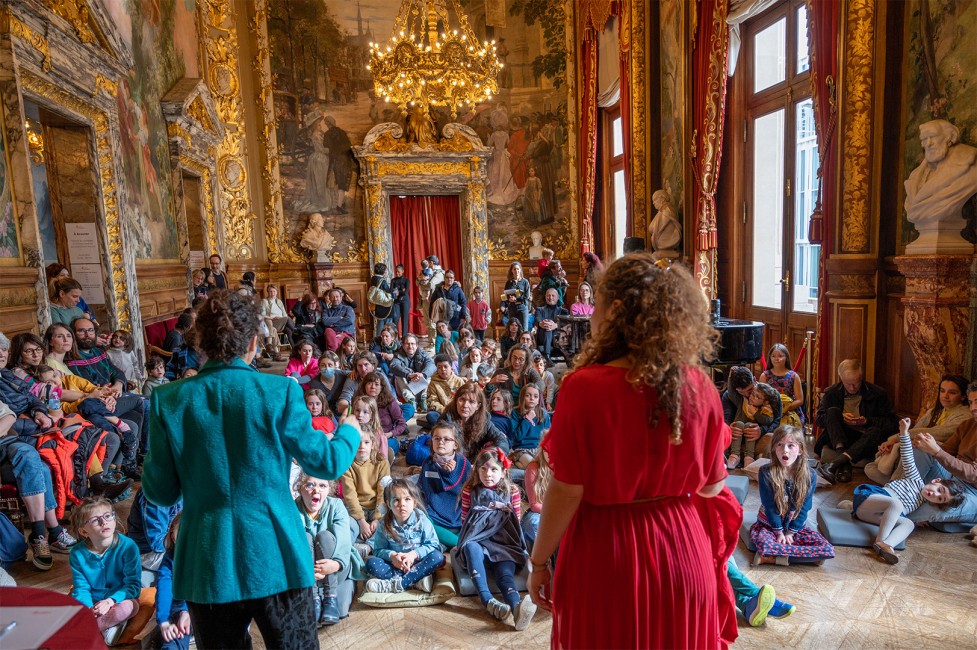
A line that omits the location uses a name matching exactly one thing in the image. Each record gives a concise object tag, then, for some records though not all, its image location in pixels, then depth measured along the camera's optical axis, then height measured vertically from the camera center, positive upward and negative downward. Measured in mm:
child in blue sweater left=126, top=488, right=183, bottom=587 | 3355 -1458
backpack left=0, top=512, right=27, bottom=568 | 3660 -1658
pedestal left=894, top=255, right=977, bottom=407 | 4355 -620
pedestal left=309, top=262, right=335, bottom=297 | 12445 -293
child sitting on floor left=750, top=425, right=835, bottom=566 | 3389 -1569
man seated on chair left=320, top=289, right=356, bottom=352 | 8375 -843
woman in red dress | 1401 -557
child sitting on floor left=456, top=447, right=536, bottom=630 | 3150 -1588
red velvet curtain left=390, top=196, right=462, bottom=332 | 13461 +590
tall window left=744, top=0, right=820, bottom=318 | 6680 +912
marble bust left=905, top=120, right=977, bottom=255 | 4297 +310
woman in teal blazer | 1683 -600
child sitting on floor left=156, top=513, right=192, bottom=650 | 2707 -1600
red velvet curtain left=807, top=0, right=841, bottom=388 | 5441 +951
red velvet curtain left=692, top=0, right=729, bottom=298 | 7281 +1546
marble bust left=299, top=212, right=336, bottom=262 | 12367 +456
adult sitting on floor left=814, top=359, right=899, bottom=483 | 4723 -1486
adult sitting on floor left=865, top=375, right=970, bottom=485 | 4086 -1364
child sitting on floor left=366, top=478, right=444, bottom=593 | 3316 -1665
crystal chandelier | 8000 +2659
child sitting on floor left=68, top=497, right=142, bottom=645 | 2758 -1409
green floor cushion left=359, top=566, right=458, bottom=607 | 3213 -1854
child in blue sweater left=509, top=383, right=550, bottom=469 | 5086 -1495
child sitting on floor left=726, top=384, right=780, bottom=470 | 4922 -1454
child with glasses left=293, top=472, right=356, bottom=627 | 3037 -1474
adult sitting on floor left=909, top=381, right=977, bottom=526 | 3664 -1477
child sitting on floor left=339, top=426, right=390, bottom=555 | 3777 -1503
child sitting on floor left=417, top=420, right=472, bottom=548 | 3848 -1479
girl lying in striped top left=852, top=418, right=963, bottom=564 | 3537 -1638
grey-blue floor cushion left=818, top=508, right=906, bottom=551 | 3621 -1819
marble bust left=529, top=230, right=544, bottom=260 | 13300 +81
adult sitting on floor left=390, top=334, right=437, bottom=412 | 6578 -1337
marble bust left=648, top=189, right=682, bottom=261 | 8531 +207
